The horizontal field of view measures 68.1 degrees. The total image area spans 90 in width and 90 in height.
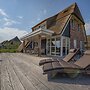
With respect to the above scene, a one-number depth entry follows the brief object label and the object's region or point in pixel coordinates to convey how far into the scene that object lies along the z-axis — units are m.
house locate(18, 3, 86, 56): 6.97
